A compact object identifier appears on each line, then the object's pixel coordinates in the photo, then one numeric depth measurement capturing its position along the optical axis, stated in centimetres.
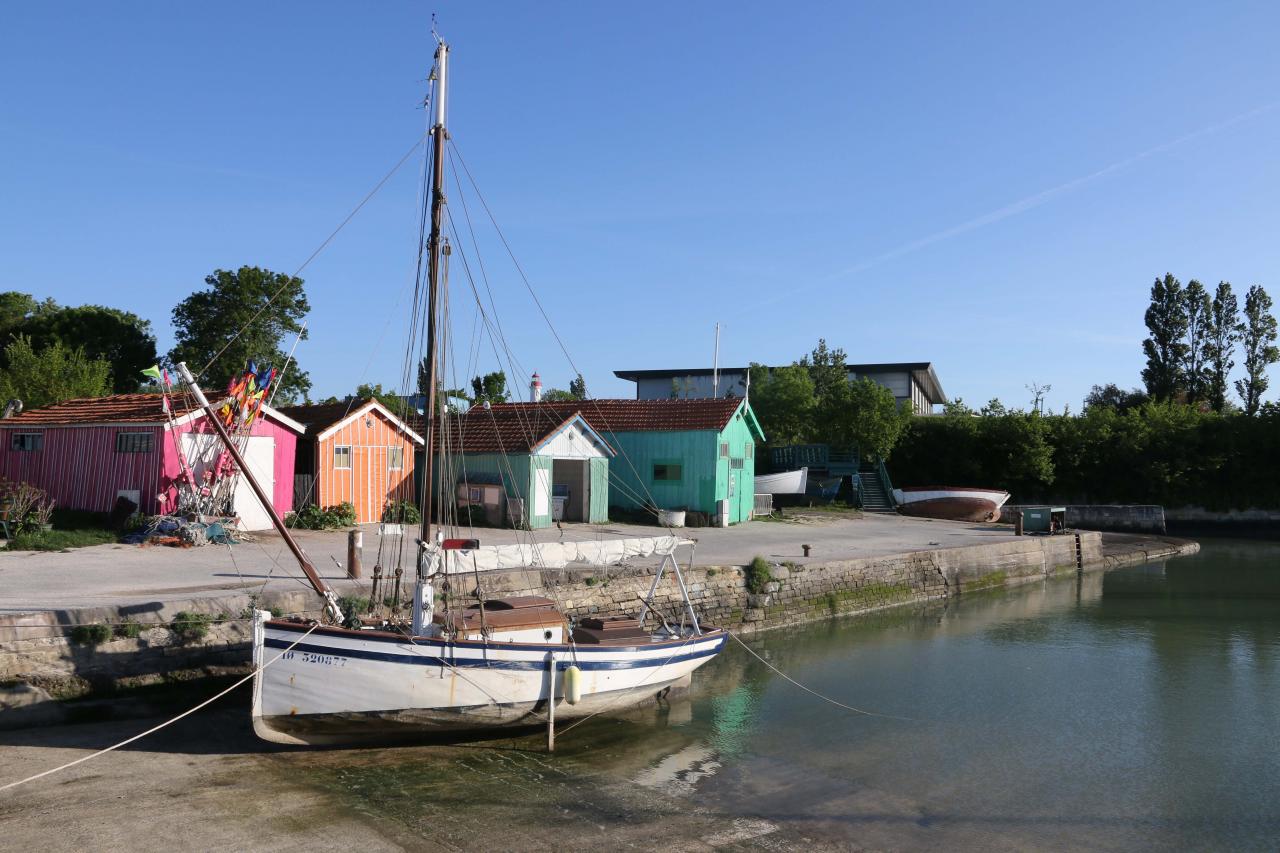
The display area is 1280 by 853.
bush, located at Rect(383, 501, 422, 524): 2812
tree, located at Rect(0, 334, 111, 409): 3659
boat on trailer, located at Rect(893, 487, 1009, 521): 4284
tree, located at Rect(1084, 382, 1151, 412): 6683
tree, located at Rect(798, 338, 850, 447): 4700
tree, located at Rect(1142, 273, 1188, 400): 6278
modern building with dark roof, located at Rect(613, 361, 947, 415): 6875
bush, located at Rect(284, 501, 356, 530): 2653
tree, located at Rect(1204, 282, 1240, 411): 6234
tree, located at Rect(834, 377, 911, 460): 4612
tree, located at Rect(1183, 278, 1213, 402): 6262
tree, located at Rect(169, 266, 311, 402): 4412
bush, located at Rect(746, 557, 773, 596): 2266
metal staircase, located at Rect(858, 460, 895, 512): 4616
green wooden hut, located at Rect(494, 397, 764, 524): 3359
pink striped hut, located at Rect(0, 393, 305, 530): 2350
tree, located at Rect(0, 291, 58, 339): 4768
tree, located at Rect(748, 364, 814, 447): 5003
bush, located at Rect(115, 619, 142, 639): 1347
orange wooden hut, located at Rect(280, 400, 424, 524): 2750
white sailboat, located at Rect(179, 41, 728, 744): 1217
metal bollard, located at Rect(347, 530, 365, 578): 1830
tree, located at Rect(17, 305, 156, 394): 4581
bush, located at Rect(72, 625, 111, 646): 1308
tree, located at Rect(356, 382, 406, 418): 3989
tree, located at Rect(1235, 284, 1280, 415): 6238
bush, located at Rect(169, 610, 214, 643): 1405
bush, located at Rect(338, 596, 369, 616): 1506
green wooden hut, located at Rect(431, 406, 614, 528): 2966
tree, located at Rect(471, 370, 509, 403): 5607
